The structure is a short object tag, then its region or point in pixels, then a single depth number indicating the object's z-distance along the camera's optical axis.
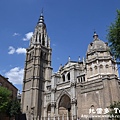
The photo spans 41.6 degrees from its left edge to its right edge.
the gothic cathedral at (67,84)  29.77
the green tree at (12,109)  33.84
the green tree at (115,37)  15.25
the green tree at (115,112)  18.01
